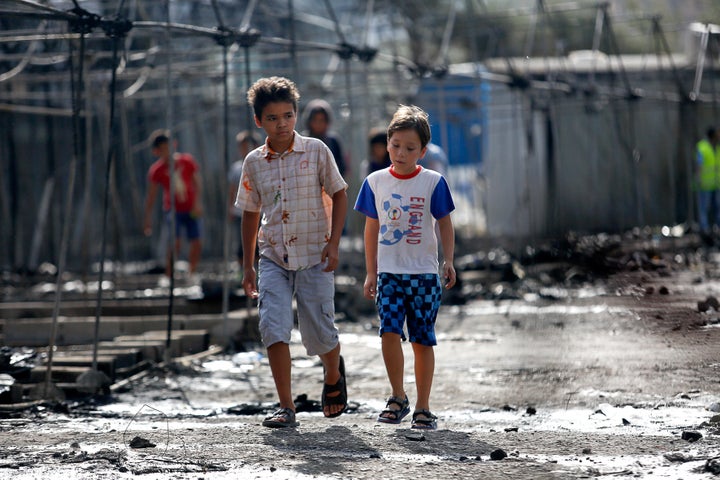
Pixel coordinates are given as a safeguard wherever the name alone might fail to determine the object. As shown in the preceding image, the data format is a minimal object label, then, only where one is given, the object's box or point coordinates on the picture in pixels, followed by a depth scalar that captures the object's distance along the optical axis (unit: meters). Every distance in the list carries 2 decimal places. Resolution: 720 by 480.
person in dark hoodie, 17.77
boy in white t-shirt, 10.41
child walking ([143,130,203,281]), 24.08
